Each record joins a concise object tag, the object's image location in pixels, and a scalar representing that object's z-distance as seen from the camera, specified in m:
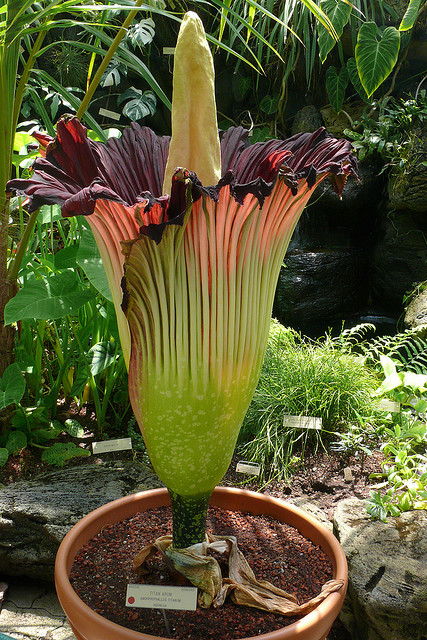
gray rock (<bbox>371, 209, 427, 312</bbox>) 4.85
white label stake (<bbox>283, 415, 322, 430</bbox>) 2.26
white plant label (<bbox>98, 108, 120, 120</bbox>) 3.17
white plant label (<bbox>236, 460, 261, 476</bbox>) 2.09
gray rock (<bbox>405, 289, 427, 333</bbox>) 3.38
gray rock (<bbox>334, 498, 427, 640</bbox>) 1.29
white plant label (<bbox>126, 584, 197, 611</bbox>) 0.77
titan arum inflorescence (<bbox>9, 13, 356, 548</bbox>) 0.66
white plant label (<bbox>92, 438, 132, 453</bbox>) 1.90
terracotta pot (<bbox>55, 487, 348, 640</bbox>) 0.72
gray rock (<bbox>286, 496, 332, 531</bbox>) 1.84
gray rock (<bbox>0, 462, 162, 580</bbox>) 1.54
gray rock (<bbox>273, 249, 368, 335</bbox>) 4.77
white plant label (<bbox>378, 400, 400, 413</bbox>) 2.34
